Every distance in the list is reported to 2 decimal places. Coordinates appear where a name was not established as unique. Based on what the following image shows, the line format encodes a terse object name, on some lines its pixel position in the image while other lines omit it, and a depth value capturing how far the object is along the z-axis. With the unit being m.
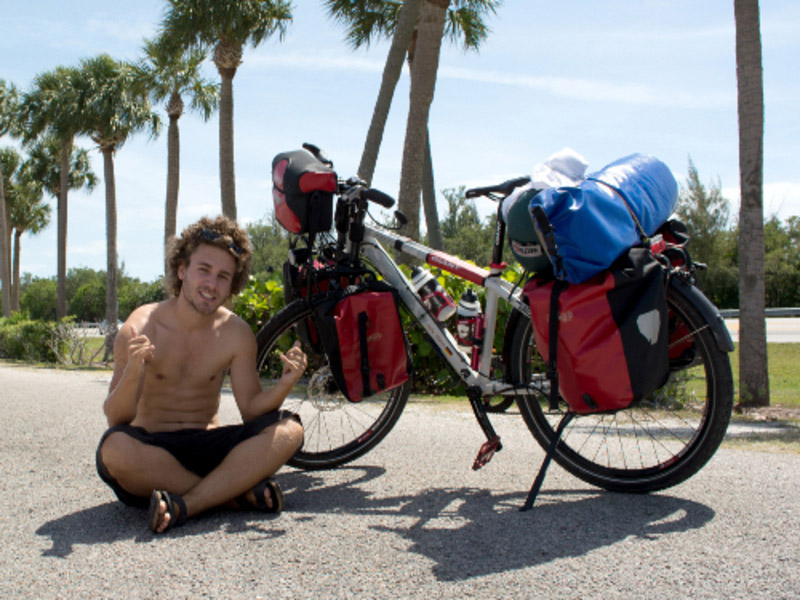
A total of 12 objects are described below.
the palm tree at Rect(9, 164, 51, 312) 39.81
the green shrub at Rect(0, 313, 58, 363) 19.48
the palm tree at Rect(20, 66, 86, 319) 27.41
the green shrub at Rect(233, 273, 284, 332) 8.81
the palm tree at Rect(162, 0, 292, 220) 17.23
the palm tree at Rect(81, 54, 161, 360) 27.11
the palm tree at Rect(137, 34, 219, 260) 22.50
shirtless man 2.92
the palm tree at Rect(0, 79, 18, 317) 33.31
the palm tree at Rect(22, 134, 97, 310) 38.66
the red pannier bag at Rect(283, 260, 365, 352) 3.75
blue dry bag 2.87
